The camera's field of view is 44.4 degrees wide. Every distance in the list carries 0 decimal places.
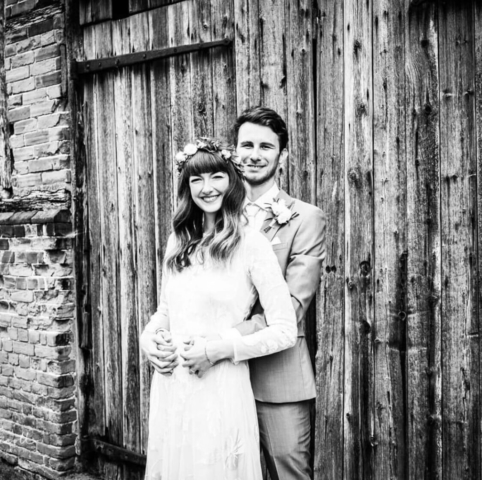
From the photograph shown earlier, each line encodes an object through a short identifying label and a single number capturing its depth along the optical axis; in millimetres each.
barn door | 3254
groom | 2318
